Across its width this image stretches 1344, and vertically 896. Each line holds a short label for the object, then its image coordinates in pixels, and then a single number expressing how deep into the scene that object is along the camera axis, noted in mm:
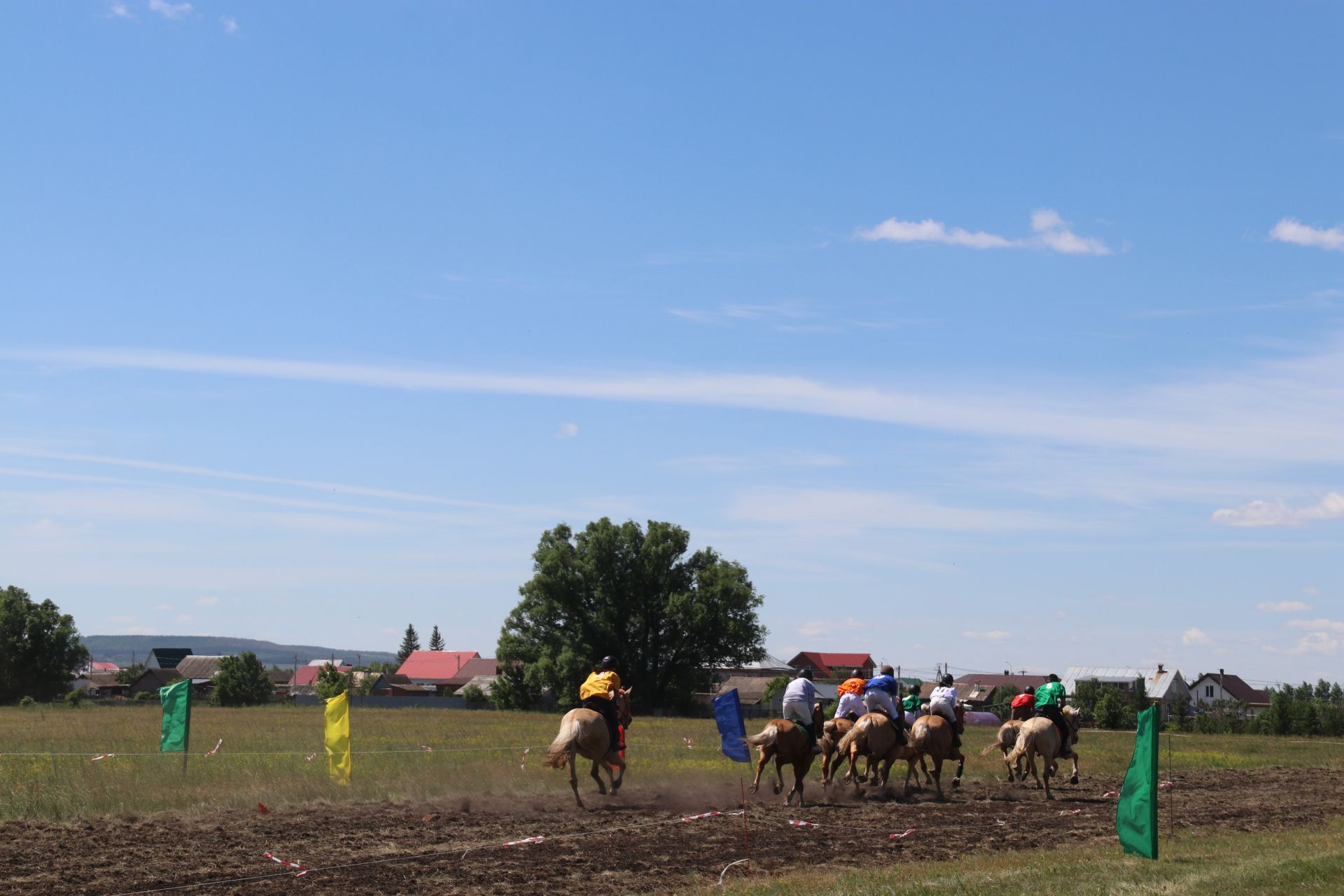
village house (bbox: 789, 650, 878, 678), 155250
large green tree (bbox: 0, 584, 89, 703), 106125
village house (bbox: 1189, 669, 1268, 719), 131750
